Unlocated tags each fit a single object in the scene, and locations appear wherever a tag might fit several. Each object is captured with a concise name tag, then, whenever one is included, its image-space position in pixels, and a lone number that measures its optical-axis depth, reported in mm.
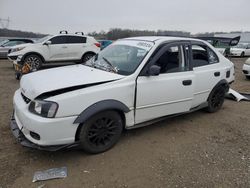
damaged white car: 2857
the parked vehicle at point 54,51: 9617
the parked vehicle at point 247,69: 9078
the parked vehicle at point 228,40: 7989
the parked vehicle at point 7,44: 14734
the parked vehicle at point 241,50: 21761
